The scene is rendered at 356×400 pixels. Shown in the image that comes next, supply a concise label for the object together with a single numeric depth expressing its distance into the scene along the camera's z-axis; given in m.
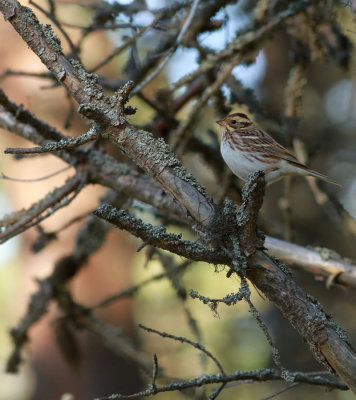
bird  7.90
